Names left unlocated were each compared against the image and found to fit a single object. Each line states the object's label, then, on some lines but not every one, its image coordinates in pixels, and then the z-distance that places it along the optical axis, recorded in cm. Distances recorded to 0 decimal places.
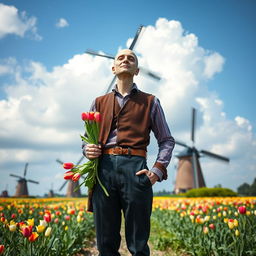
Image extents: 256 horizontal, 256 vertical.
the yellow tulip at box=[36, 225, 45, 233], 278
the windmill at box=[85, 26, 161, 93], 1683
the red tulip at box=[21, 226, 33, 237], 252
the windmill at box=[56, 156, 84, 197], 3578
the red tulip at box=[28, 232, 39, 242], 254
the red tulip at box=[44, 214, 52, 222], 327
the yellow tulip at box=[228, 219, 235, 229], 338
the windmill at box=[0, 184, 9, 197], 4308
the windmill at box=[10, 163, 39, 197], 3909
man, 216
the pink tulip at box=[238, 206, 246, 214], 366
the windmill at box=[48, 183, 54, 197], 4553
